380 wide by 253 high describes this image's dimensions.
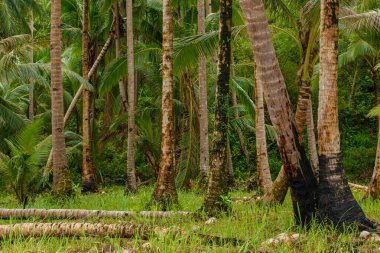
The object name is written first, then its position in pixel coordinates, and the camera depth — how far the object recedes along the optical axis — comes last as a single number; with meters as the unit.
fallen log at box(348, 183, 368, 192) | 29.55
